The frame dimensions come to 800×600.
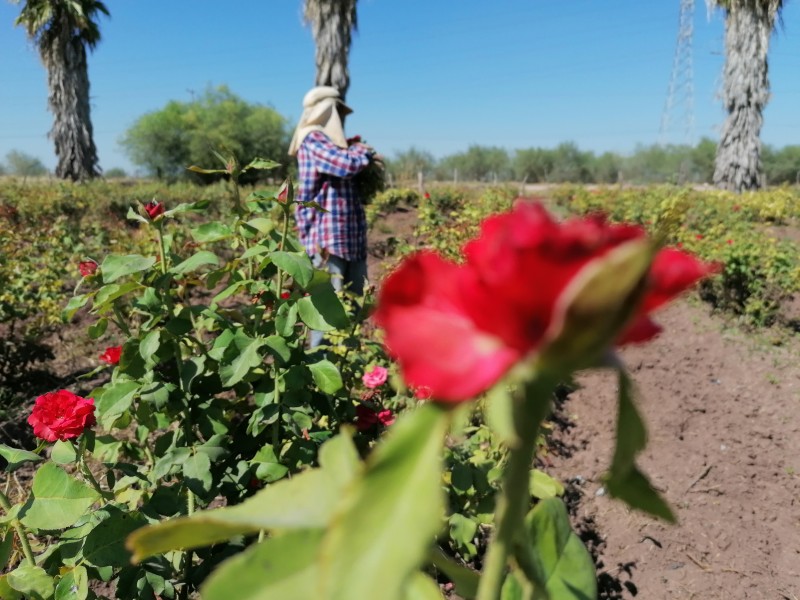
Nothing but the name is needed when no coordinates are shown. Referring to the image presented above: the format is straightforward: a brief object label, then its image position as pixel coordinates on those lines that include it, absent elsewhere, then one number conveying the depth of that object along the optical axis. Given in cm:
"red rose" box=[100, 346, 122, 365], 132
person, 282
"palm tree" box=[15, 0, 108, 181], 1420
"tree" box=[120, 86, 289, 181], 2688
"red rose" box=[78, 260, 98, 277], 119
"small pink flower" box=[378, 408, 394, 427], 164
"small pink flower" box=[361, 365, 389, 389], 172
